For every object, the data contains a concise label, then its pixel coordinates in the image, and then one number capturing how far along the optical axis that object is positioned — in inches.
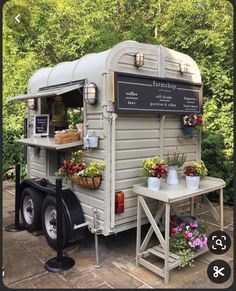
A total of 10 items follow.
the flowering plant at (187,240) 148.3
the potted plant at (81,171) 150.0
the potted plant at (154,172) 149.1
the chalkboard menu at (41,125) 207.0
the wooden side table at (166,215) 137.0
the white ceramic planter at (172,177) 165.5
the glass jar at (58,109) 219.0
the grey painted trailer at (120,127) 149.0
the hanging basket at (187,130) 186.1
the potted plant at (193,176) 156.1
